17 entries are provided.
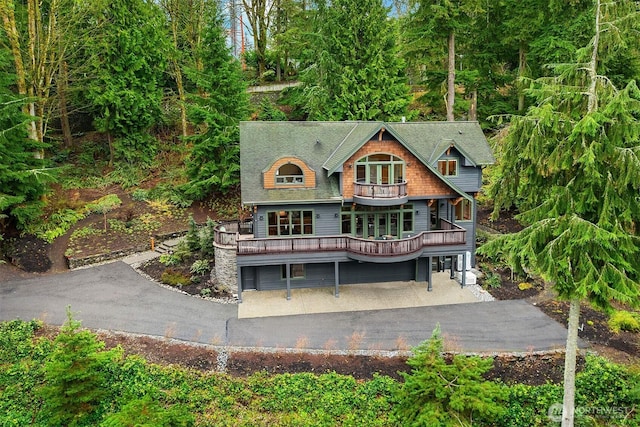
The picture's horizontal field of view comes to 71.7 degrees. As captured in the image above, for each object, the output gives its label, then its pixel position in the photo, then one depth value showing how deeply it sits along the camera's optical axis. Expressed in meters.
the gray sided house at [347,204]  17.80
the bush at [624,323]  14.88
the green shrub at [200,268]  19.73
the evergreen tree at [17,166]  20.05
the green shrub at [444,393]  10.38
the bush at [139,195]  27.00
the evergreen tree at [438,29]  26.20
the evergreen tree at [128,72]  26.95
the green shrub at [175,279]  18.94
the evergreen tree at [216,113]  25.38
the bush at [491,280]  18.75
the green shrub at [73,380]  10.88
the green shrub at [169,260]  20.91
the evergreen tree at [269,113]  32.47
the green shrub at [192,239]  21.78
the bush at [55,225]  22.50
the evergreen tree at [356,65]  27.38
